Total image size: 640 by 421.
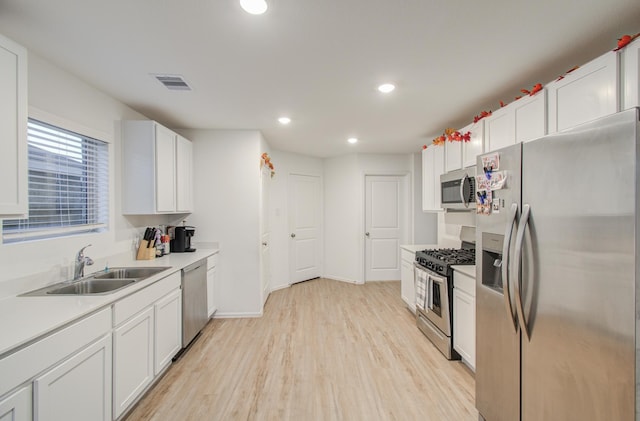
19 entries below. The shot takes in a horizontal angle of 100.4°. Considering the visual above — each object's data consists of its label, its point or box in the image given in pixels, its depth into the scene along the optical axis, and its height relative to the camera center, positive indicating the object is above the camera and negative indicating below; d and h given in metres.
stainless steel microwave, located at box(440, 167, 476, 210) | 2.55 +0.22
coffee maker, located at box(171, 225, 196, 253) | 3.21 -0.36
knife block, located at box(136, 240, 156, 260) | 2.81 -0.43
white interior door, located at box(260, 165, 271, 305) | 3.72 -0.37
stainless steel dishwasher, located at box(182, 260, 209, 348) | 2.62 -0.94
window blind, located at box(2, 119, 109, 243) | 1.83 +0.20
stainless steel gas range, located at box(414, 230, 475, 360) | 2.54 -0.85
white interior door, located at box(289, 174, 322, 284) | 5.06 -0.32
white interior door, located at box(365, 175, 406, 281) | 5.23 -0.29
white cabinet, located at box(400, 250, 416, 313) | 3.54 -0.97
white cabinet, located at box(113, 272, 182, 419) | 1.70 -0.95
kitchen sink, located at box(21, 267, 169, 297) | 1.81 -0.54
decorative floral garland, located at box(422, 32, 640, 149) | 1.36 +0.86
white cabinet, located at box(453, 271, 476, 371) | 2.23 -0.94
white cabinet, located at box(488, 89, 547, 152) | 1.89 +0.70
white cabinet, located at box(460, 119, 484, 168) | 2.60 +0.67
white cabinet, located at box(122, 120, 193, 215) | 2.66 +0.43
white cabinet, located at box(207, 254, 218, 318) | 3.22 -0.91
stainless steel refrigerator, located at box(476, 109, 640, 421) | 0.95 -0.28
